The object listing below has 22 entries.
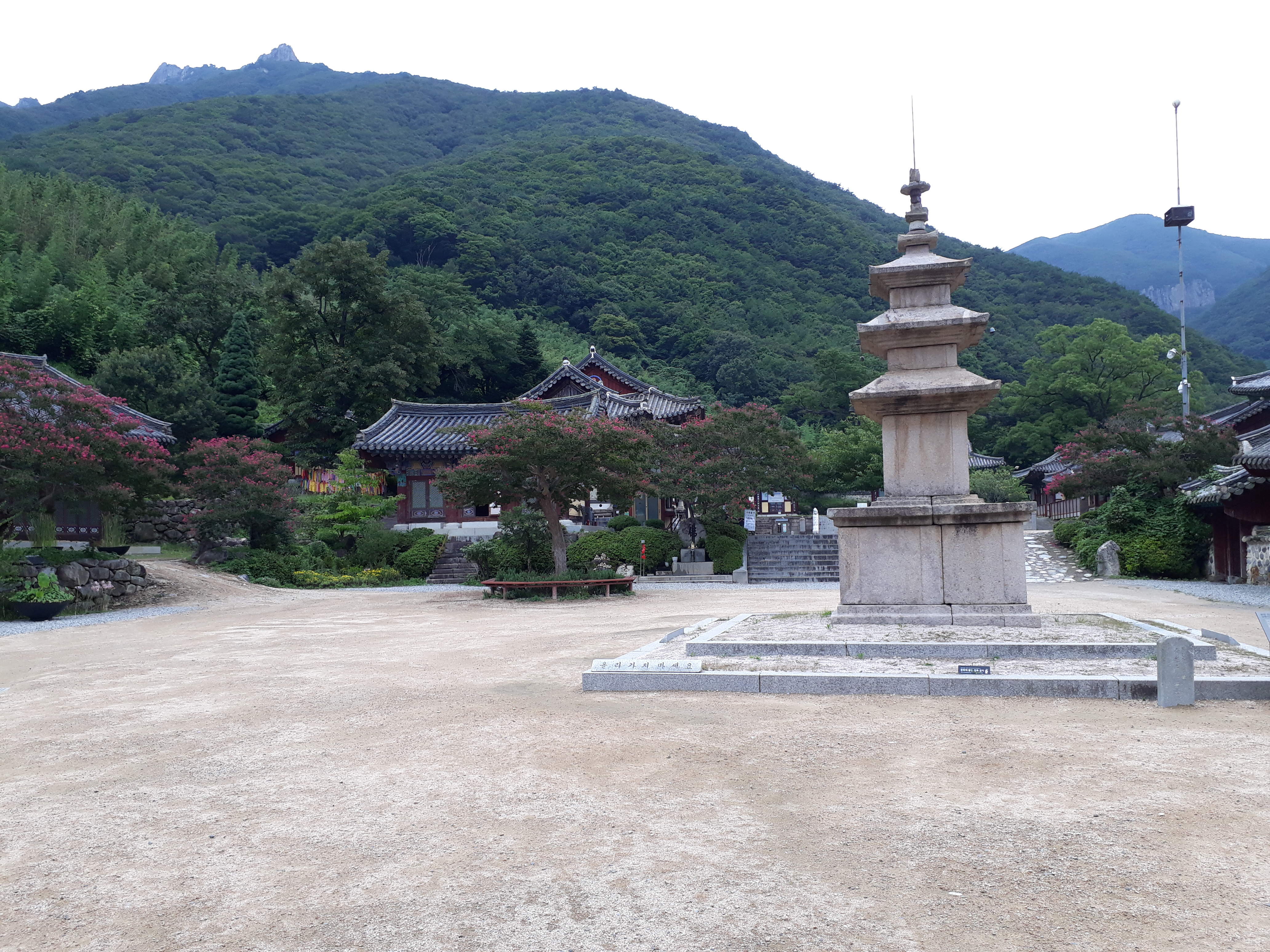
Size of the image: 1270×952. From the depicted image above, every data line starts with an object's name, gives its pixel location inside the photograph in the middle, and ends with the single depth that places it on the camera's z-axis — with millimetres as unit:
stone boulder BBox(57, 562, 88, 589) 17047
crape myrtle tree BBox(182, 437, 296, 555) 23016
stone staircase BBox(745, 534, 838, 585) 26641
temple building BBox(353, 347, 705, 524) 32000
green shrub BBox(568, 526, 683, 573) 24750
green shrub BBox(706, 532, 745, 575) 26500
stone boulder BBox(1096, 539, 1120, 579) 24906
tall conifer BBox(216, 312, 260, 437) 33812
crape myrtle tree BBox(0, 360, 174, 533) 15531
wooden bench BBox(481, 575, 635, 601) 19844
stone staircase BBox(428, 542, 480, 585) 26391
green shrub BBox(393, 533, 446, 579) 26828
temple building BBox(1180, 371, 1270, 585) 19203
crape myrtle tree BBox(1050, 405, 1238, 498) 22922
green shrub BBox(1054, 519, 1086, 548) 29844
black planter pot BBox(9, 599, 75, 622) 15602
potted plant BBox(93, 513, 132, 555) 19797
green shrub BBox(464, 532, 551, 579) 22297
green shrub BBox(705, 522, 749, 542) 27562
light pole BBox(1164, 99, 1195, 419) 29375
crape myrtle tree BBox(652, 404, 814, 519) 25312
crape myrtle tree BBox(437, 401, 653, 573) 19656
